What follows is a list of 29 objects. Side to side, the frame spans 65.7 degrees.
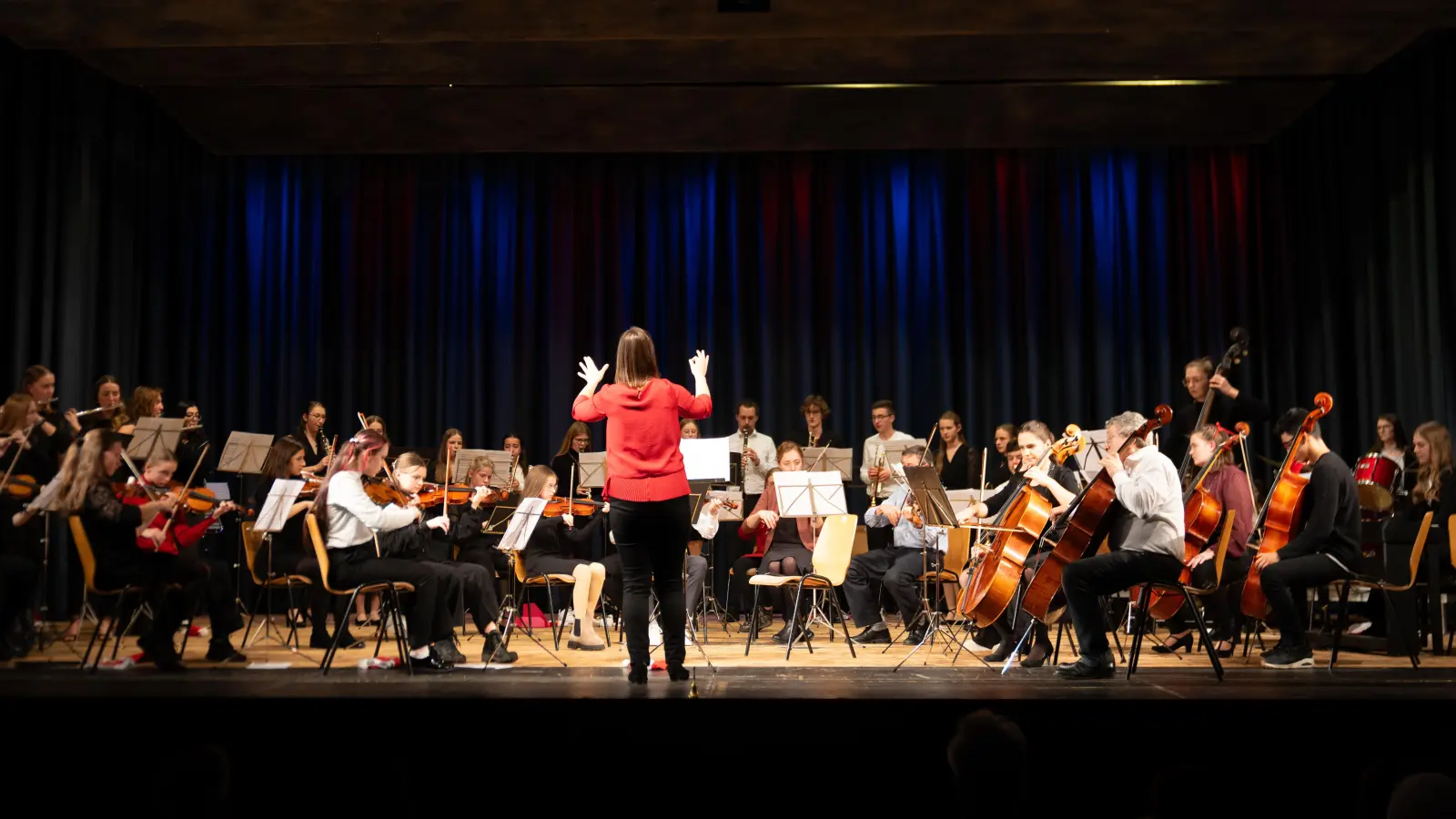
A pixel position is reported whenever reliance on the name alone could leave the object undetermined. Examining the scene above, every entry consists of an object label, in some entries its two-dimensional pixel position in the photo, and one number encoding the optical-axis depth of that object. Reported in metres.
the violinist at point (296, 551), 6.21
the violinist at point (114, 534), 4.88
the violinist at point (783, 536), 7.07
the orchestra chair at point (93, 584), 4.92
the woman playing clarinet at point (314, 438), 8.35
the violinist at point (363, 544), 5.26
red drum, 6.39
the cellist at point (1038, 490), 5.22
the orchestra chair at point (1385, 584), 5.36
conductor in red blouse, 4.39
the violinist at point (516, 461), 7.83
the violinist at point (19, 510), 5.35
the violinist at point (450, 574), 5.51
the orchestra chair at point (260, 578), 6.21
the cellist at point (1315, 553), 5.34
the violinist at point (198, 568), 5.26
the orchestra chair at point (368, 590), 5.12
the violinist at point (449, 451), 7.78
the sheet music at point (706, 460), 6.37
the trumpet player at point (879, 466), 7.85
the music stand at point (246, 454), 7.02
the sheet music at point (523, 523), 5.81
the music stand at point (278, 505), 5.60
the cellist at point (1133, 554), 4.79
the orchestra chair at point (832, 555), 6.41
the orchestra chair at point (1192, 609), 4.70
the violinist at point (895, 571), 7.01
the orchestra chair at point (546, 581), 6.60
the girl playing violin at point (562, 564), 6.59
